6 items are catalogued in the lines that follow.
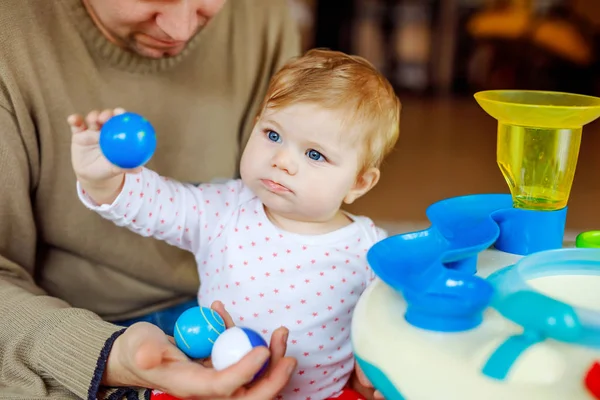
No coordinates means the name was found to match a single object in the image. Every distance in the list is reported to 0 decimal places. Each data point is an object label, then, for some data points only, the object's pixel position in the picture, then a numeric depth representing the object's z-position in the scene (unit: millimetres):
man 812
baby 889
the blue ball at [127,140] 764
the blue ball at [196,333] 811
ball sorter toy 611
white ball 761
